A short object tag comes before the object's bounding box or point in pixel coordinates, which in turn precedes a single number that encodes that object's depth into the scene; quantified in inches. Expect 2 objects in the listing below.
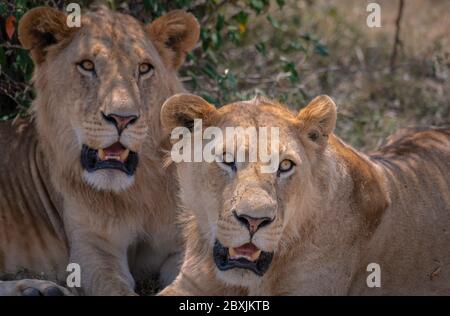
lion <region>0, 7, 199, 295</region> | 377.4
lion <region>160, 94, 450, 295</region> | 318.7
